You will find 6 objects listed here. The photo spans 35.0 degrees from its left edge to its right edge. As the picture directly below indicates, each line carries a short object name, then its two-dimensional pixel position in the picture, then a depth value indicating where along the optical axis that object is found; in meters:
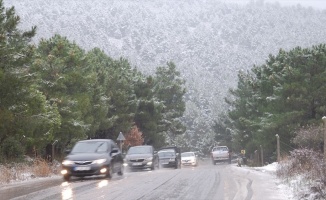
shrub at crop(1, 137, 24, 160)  25.59
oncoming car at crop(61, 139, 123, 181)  18.28
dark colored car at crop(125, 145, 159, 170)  30.05
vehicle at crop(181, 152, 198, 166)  50.50
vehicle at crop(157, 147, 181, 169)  39.06
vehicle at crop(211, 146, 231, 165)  60.19
